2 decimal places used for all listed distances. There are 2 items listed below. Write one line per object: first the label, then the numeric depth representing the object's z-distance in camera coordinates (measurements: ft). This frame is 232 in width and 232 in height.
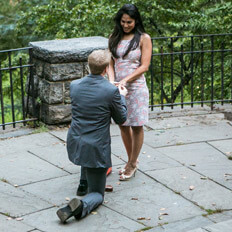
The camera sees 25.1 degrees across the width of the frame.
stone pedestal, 23.61
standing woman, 17.78
